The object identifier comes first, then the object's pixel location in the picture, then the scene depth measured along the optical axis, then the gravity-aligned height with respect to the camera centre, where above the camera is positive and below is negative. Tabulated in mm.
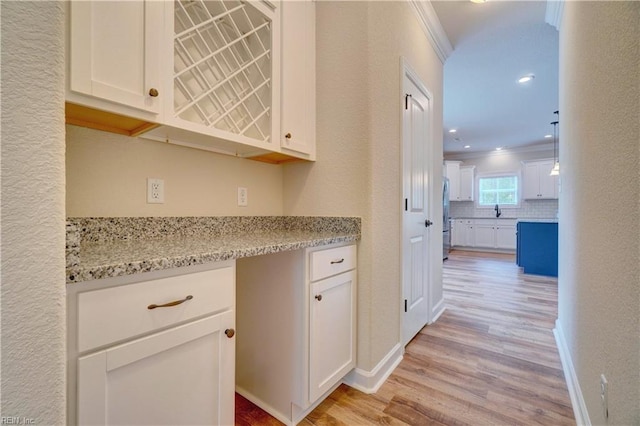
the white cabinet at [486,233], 6914 -578
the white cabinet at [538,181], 6457 +727
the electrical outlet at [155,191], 1267 +88
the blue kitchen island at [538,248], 4238 -572
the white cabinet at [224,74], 1201 +668
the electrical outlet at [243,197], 1653 +80
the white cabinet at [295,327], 1275 -583
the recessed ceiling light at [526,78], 3354 +1643
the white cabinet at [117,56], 859 +519
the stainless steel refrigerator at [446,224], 5799 -280
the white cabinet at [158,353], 664 -401
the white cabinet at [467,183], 7547 +778
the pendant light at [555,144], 4772 +1536
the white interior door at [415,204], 1966 +53
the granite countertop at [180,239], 688 -133
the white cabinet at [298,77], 1521 +775
